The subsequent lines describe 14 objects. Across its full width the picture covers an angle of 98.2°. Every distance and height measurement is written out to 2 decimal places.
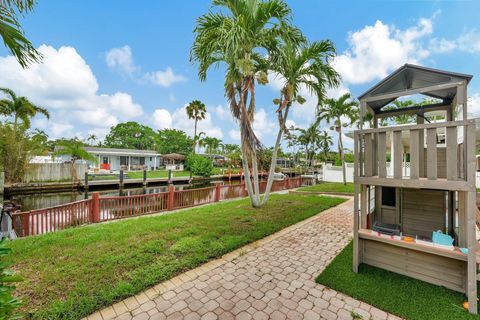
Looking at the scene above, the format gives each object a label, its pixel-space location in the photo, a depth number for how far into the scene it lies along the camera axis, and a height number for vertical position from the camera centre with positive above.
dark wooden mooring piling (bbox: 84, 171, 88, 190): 14.72 -1.55
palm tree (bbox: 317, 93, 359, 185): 13.91 +3.37
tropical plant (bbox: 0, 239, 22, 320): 1.29 -0.82
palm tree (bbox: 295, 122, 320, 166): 26.25 +2.78
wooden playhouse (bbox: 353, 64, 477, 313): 2.47 -0.51
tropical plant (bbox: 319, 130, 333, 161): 29.59 +2.62
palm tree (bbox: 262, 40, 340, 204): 6.08 +2.76
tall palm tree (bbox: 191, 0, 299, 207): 5.33 +3.14
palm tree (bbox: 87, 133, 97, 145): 43.84 +4.86
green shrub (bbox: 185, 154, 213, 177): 22.81 -0.60
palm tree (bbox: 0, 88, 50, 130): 14.73 +3.92
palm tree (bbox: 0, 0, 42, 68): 1.73 +1.08
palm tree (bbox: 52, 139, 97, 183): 16.03 +0.69
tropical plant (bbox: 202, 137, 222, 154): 49.81 +4.18
